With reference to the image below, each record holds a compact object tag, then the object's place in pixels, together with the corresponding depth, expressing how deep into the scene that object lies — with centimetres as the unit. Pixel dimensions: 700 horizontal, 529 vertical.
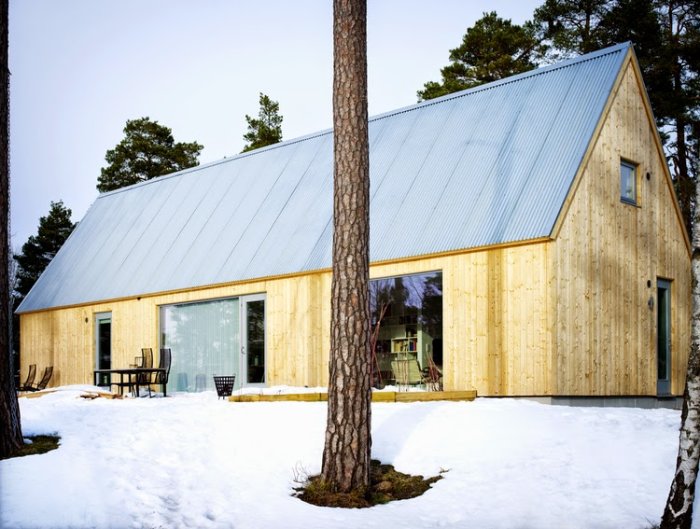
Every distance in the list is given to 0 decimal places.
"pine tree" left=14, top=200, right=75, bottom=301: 3588
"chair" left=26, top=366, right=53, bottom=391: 1877
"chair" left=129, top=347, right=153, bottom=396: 1561
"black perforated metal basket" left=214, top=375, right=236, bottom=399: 1400
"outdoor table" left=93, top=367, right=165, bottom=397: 1469
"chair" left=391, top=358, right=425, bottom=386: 1284
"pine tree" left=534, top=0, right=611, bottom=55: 2509
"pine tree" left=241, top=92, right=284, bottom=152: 3762
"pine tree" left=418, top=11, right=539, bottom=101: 2777
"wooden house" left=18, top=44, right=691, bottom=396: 1171
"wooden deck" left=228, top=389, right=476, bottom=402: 1110
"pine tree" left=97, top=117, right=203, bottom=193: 3785
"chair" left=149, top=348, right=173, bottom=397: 1578
